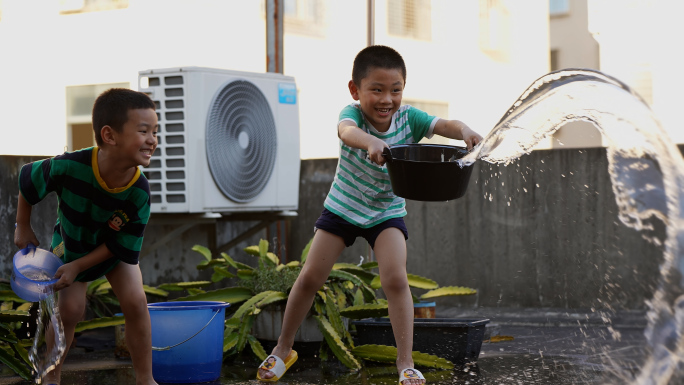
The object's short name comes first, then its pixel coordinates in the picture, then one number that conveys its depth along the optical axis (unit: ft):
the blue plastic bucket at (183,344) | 13.53
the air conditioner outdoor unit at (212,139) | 18.08
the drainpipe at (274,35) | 22.66
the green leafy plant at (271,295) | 15.28
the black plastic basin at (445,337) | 14.51
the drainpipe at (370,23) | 22.07
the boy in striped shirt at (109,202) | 11.48
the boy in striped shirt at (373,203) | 12.76
